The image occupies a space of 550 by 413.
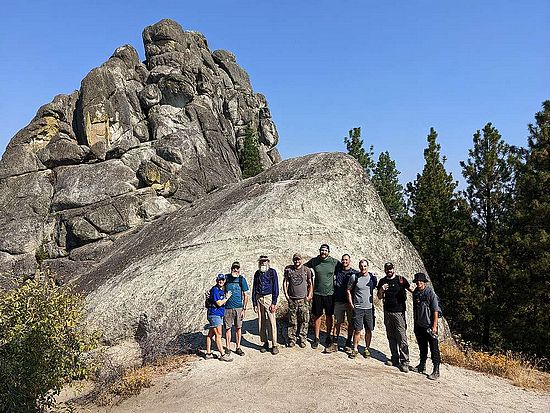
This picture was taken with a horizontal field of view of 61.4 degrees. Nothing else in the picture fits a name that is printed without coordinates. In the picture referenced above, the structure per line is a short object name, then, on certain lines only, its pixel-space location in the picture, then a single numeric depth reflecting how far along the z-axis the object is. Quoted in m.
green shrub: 9.27
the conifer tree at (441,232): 29.58
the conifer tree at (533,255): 22.12
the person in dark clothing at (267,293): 12.18
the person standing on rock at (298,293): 12.25
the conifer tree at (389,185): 45.53
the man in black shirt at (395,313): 11.72
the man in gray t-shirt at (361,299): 12.09
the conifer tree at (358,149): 47.31
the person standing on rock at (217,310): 11.91
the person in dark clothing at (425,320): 11.21
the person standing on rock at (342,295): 12.30
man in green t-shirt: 12.47
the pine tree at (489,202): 28.12
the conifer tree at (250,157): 60.08
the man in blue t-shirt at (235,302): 12.12
